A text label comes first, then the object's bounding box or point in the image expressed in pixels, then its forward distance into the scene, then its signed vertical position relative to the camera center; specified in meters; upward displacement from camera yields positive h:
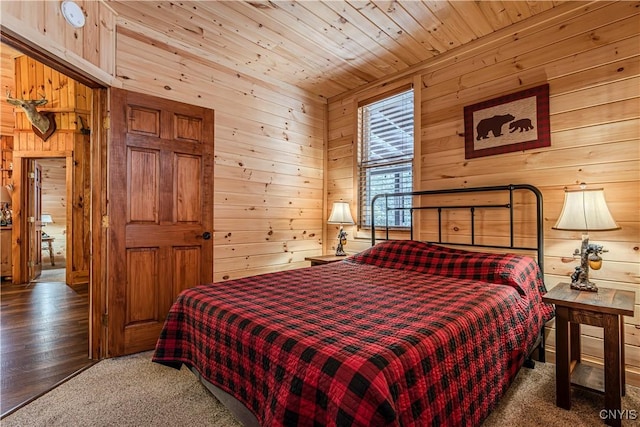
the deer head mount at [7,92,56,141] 4.24 +1.46
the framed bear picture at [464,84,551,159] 2.42 +0.73
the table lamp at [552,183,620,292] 1.85 -0.04
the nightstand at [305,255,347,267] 3.36 -0.47
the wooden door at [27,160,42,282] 5.16 -0.04
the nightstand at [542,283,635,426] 1.63 -0.64
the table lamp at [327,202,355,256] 3.50 -0.03
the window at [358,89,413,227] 3.30 +0.67
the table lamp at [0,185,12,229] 5.08 +0.22
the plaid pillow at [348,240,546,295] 2.06 -0.36
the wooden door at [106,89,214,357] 2.48 +0.05
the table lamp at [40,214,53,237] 6.89 -0.03
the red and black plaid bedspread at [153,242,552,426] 1.00 -0.49
